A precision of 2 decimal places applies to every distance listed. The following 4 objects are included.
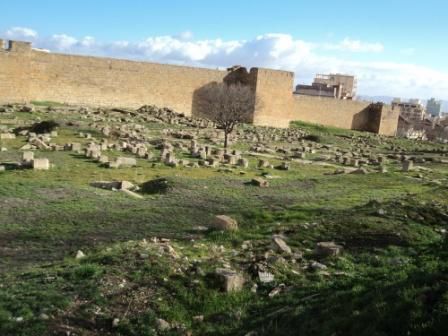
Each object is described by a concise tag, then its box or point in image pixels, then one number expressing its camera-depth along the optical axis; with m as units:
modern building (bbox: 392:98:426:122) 136.75
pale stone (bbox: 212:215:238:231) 9.79
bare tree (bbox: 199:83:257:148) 26.44
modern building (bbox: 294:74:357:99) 102.50
